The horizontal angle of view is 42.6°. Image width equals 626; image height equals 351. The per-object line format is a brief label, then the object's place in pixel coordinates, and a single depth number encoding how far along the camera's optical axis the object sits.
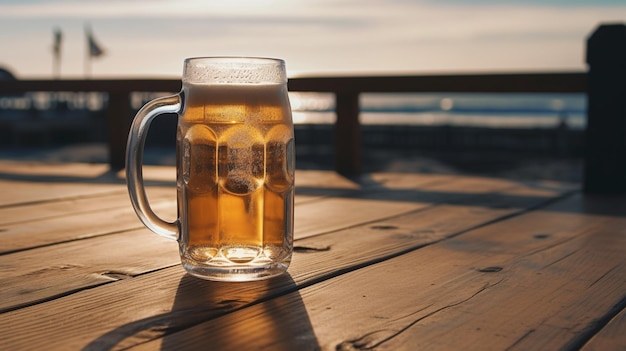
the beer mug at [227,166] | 1.17
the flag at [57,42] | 37.53
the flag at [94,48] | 28.53
